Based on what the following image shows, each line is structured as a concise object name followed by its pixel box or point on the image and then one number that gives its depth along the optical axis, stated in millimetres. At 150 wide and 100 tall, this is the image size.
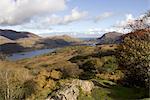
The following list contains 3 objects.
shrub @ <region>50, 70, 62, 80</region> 21497
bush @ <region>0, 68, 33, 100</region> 16235
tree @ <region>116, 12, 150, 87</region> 13117
